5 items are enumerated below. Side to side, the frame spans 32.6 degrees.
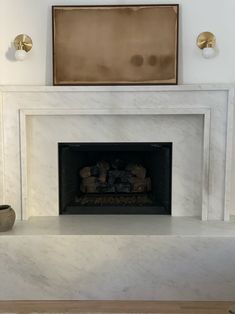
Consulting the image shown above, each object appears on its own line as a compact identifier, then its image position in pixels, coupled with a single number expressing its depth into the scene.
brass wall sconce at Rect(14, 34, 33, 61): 2.55
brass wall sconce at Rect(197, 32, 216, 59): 2.53
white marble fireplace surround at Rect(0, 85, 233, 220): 2.59
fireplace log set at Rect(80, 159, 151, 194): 3.08
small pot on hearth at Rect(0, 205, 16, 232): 2.42
